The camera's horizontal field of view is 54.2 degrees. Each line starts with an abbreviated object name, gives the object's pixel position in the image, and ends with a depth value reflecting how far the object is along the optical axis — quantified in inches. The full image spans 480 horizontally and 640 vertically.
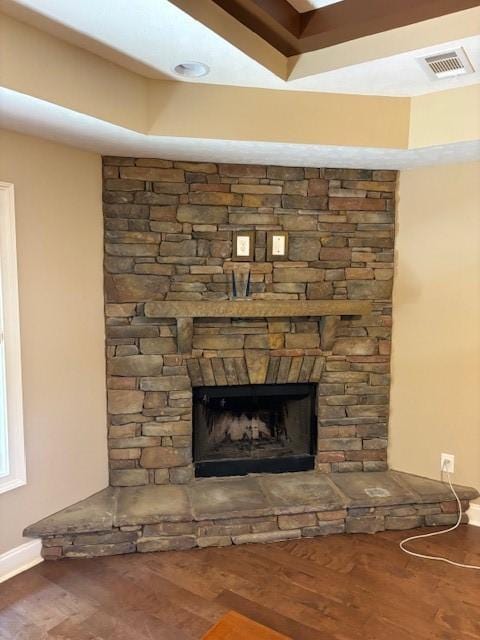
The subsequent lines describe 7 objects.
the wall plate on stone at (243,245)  112.7
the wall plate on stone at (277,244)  114.0
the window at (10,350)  90.4
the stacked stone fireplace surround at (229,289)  109.4
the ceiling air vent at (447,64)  76.5
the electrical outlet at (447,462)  116.1
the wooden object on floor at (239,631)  54.6
